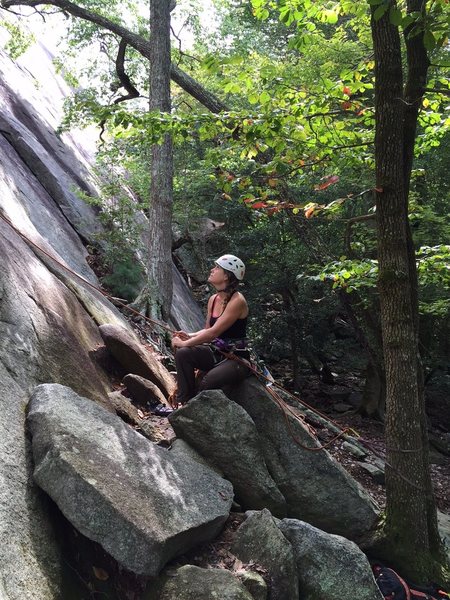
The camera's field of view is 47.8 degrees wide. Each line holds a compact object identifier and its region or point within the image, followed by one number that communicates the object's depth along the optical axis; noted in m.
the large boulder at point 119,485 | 3.15
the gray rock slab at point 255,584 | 3.47
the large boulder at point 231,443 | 4.81
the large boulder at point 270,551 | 3.66
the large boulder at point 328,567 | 3.84
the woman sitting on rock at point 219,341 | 5.22
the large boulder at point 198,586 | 3.18
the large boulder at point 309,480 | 5.07
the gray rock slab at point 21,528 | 2.74
